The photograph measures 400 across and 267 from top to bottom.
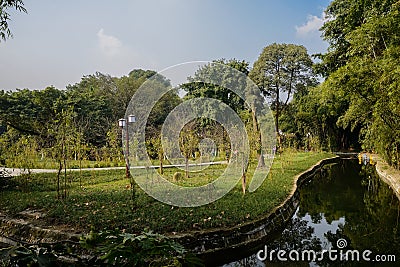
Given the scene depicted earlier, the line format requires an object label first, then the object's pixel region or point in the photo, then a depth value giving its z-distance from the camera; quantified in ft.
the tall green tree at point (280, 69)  47.39
